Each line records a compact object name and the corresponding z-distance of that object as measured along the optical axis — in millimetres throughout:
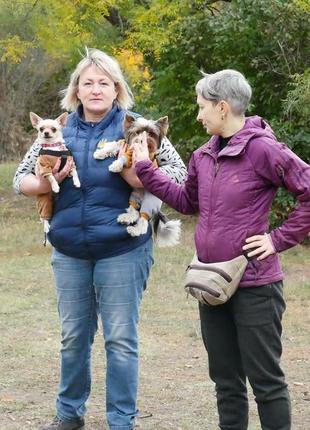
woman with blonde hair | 4270
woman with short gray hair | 3740
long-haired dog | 4180
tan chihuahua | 4246
